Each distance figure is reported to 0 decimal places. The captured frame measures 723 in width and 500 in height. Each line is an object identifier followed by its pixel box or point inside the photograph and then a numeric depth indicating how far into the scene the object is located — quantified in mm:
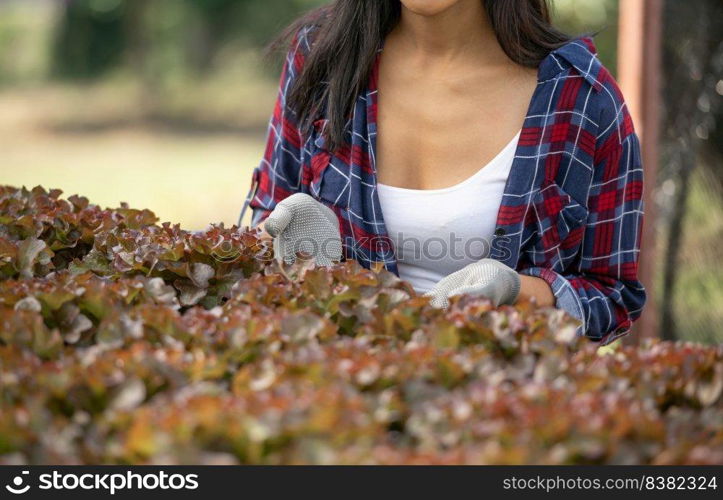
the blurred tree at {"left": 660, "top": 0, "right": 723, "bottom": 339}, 8320
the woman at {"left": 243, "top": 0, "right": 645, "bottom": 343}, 4547
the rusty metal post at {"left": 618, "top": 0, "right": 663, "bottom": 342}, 7711
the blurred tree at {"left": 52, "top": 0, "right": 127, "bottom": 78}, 26891
